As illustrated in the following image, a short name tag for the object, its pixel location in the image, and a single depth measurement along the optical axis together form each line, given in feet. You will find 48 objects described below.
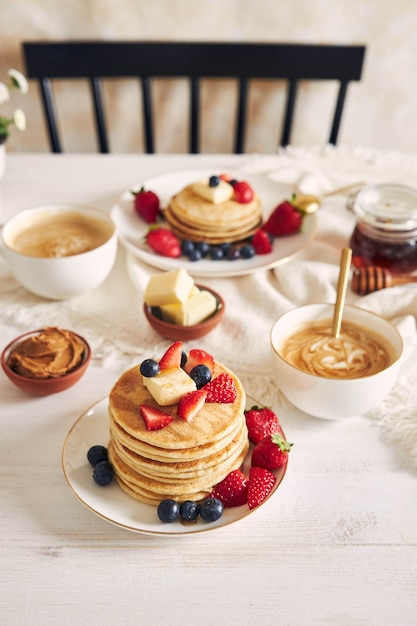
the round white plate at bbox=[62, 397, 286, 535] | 3.21
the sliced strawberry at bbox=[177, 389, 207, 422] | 3.30
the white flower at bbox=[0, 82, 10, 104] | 6.04
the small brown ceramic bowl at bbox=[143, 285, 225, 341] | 4.55
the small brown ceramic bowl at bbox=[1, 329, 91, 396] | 4.03
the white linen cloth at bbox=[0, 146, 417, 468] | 4.23
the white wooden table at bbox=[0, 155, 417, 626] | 3.00
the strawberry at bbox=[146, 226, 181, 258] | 5.45
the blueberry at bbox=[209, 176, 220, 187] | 5.63
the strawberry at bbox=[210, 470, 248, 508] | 3.32
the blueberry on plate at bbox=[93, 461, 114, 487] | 3.41
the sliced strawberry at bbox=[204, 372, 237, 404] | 3.46
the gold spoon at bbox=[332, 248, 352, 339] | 4.13
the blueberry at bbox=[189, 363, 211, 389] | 3.47
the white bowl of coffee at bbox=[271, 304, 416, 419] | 3.73
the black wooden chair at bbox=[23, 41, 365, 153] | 7.63
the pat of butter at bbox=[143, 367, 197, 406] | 3.38
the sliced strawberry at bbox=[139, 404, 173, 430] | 3.25
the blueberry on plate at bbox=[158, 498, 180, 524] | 3.20
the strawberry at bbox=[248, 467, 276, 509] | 3.27
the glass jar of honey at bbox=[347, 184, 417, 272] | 5.09
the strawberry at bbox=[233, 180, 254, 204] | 5.69
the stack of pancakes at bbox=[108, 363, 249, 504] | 3.25
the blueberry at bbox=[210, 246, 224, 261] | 5.48
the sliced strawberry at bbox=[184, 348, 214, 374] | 3.62
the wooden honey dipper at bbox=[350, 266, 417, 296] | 5.12
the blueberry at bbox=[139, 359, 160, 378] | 3.45
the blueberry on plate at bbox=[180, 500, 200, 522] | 3.23
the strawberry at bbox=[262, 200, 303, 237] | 5.71
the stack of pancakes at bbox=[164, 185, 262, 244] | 5.59
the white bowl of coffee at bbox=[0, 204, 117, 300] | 4.78
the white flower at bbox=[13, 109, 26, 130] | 5.95
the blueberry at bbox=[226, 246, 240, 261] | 5.49
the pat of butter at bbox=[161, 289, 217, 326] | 4.51
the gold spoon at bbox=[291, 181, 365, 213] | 5.85
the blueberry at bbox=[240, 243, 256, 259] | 5.49
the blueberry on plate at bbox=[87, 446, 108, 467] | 3.51
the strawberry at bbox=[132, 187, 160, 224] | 5.85
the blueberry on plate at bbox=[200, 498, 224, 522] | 3.21
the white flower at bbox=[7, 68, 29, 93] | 6.13
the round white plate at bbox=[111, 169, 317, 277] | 5.40
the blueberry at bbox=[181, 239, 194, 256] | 5.47
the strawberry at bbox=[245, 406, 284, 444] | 3.64
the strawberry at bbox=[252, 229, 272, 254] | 5.54
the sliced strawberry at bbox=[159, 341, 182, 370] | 3.54
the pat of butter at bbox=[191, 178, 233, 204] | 5.65
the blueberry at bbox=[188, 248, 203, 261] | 5.44
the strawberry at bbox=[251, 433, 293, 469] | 3.43
